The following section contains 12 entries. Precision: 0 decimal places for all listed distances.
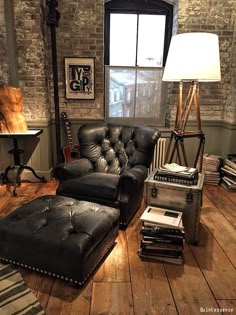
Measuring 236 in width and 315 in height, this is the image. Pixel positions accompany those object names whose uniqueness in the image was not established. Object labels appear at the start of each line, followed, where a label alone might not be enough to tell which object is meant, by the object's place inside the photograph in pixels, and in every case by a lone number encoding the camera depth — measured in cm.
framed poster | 345
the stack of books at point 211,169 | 354
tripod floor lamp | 233
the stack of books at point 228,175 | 335
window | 359
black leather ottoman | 161
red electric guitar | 352
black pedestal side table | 308
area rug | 150
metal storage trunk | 209
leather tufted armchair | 234
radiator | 351
